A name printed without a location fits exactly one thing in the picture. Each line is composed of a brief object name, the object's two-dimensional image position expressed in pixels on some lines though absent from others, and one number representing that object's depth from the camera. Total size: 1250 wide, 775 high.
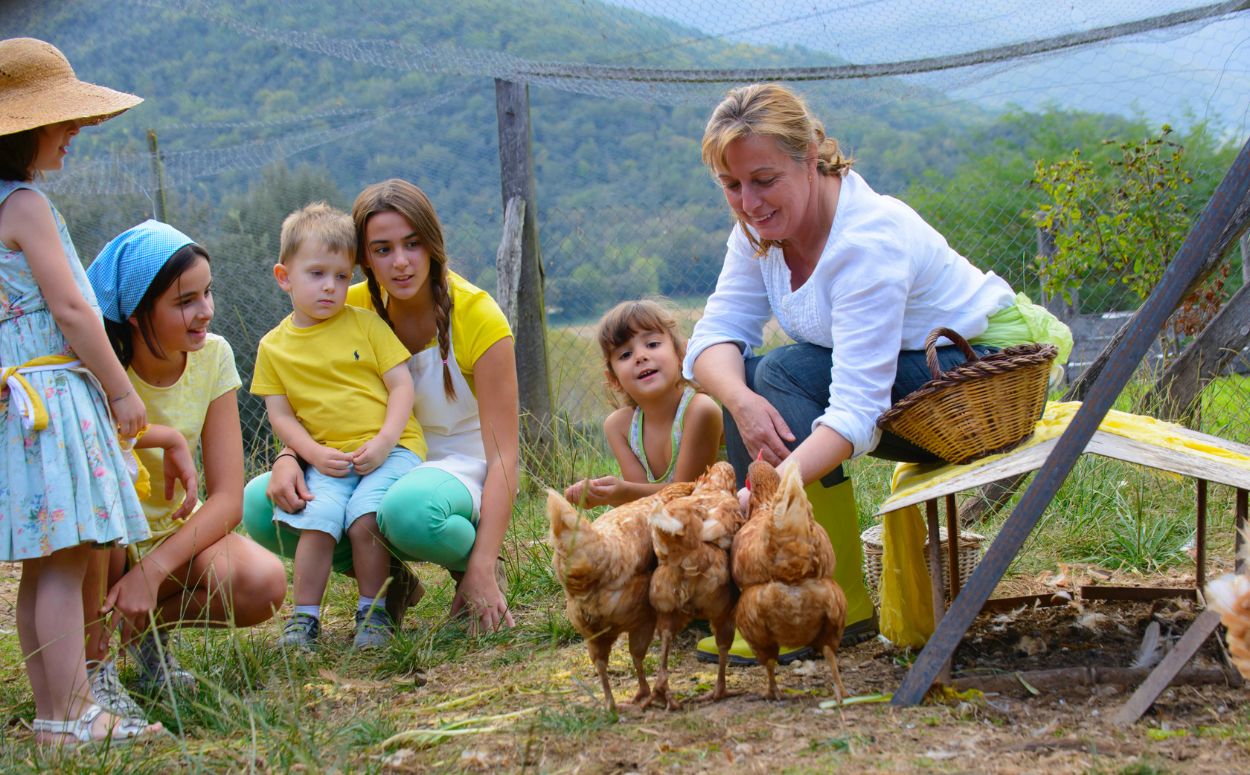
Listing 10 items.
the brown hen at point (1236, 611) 2.22
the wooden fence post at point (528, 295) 5.84
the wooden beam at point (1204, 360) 4.39
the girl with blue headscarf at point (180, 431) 2.96
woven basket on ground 3.69
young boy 3.49
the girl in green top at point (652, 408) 3.70
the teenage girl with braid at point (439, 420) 3.50
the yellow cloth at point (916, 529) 2.68
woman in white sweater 2.74
